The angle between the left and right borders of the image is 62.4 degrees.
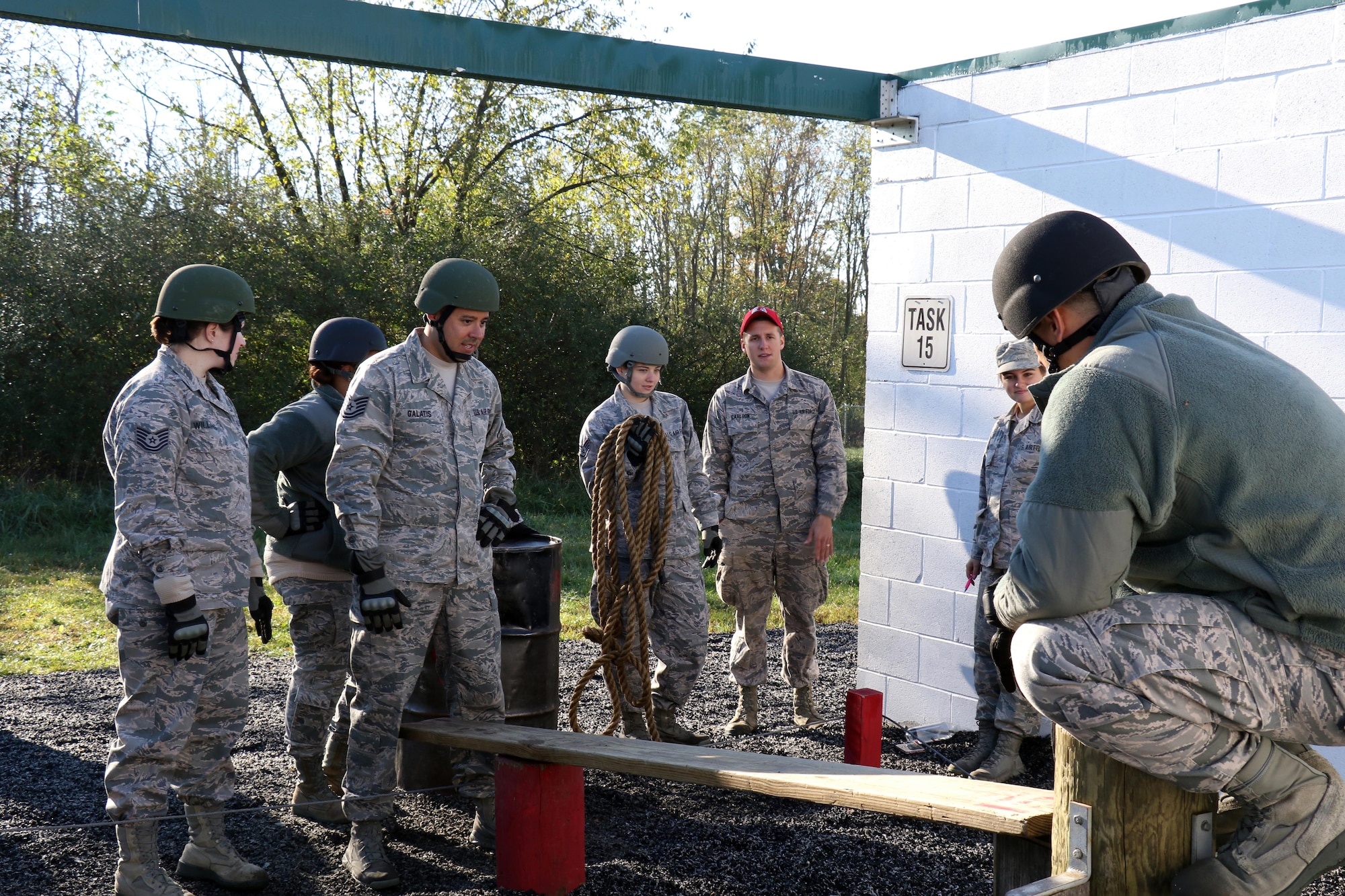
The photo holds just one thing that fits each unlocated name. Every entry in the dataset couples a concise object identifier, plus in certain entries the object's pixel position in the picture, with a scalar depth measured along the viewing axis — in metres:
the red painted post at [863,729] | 4.33
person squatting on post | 2.05
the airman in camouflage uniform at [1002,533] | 4.66
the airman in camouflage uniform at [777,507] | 5.51
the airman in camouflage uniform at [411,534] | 3.74
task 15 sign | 5.32
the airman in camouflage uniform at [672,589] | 5.14
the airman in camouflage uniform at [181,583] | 3.36
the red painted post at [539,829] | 3.52
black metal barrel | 4.37
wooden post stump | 2.21
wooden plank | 2.54
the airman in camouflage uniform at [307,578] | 4.21
